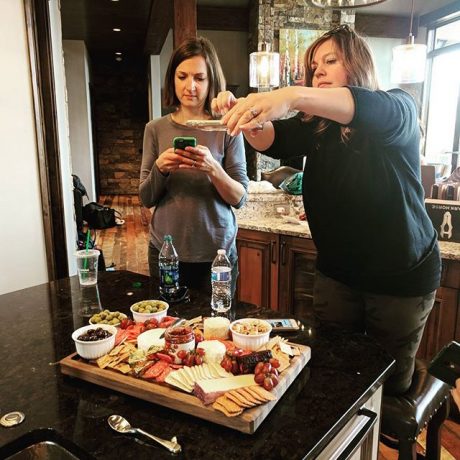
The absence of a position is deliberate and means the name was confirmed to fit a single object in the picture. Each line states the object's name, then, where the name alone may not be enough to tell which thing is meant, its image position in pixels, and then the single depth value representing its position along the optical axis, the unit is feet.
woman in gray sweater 5.49
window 24.93
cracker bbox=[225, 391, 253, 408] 2.70
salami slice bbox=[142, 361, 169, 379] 3.03
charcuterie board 2.67
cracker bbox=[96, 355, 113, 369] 3.22
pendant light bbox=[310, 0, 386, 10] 5.89
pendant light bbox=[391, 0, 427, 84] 15.89
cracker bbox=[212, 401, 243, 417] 2.65
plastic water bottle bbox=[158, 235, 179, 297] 4.87
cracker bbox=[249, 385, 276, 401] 2.78
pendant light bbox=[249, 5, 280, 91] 15.88
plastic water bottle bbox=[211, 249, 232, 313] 4.59
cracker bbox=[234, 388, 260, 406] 2.73
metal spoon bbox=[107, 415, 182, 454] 2.53
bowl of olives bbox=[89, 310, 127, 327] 3.98
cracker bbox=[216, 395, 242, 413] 2.66
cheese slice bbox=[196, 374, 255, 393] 2.84
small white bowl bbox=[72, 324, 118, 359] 3.32
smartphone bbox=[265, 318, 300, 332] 3.98
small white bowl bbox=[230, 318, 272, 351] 3.48
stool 4.13
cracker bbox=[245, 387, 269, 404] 2.75
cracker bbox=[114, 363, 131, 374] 3.13
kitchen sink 2.63
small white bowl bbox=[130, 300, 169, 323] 4.02
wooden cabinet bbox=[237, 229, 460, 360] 8.64
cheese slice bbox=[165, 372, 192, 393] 2.89
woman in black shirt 4.18
